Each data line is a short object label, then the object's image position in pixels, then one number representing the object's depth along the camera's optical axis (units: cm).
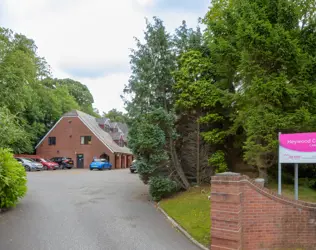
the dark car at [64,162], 3769
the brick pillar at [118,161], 4118
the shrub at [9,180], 981
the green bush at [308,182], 1181
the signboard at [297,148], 748
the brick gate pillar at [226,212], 650
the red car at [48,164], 3428
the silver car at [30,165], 3044
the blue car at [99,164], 3447
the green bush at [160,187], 1216
